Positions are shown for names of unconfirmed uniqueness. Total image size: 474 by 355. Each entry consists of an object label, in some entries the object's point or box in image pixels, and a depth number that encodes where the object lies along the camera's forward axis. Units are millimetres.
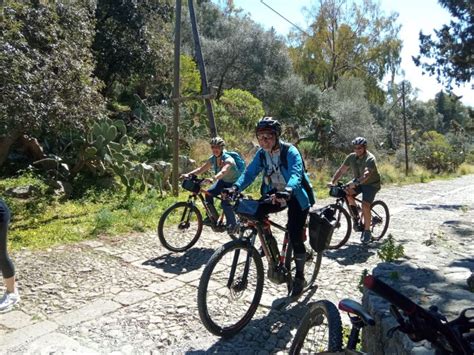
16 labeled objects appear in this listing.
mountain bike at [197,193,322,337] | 3734
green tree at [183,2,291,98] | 22609
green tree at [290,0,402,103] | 30797
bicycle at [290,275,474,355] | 1553
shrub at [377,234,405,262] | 4973
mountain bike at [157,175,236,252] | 6418
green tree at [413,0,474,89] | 15531
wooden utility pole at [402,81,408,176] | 21766
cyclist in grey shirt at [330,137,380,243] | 6934
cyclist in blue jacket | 4242
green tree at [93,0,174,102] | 14805
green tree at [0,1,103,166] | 6797
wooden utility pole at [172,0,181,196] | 9466
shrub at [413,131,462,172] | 26141
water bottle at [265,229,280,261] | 4172
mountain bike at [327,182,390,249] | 6859
